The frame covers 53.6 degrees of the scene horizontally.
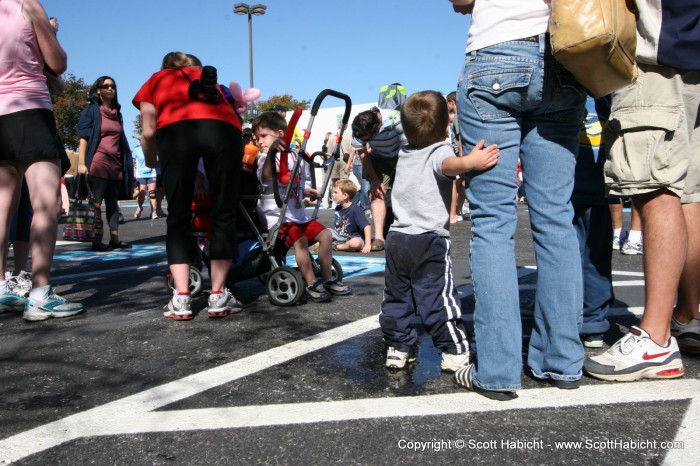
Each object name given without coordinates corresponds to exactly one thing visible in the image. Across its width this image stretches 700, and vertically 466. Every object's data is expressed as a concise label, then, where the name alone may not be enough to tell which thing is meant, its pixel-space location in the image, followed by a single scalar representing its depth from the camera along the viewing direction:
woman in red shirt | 4.16
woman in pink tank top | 4.19
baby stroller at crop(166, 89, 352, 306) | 4.62
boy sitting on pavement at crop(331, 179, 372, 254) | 8.38
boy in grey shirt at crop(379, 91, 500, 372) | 3.12
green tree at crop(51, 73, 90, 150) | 40.56
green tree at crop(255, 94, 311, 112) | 57.59
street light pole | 31.64
